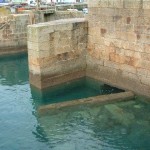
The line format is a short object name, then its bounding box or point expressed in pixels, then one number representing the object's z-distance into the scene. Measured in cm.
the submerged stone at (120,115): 977
